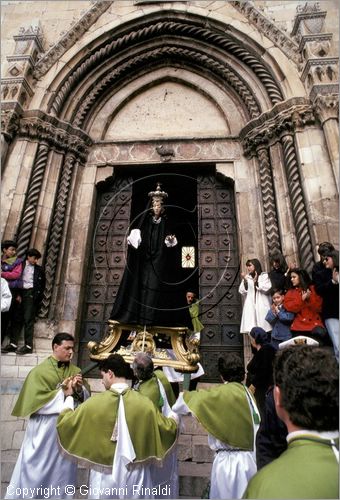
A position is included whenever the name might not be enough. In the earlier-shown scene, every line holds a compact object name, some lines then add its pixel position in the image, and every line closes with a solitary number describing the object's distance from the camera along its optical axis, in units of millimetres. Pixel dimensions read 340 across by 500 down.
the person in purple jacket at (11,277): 5445
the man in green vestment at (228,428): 2812
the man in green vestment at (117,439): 2553
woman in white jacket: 5301
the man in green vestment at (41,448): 3023
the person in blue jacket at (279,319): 4609
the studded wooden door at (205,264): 6422
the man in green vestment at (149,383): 3199
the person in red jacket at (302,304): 4535
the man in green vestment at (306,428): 1182
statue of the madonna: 5051
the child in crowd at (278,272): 5246
